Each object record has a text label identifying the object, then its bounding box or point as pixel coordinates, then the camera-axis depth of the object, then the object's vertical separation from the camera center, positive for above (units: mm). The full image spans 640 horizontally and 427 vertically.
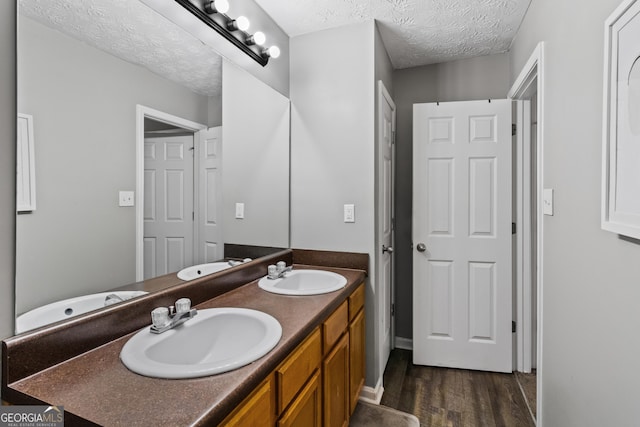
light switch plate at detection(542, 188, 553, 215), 1503 +39
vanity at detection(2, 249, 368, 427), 714 -426
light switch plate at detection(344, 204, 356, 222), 2082 -25
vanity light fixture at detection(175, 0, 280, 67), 1449 +911
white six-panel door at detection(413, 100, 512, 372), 2354 -193
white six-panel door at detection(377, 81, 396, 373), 2158 -33
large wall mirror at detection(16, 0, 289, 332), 906 +258
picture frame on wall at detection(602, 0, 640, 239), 836 +239
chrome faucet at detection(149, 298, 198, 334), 1068 -377
